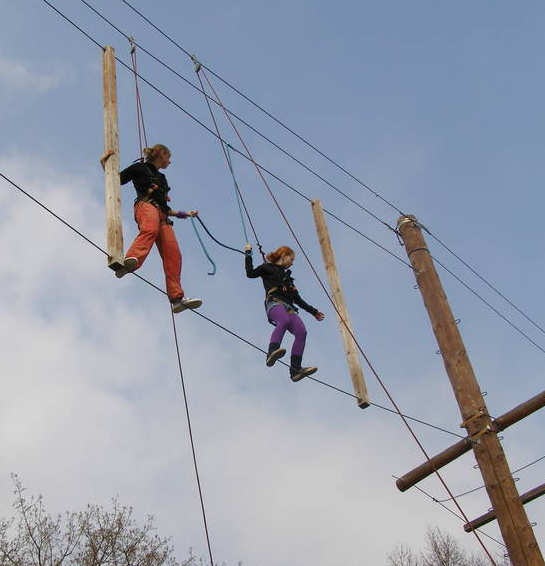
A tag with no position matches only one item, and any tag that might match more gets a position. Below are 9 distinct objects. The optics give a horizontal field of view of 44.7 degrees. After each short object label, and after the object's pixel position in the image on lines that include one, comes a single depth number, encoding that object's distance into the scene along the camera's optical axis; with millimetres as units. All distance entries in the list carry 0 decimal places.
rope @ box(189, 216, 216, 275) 5145
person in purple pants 5543
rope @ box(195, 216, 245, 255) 5257
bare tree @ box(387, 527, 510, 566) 24277
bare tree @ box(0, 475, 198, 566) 14008
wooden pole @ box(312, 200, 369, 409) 5660
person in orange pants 4715
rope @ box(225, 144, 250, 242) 5916
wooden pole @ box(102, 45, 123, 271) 4051
